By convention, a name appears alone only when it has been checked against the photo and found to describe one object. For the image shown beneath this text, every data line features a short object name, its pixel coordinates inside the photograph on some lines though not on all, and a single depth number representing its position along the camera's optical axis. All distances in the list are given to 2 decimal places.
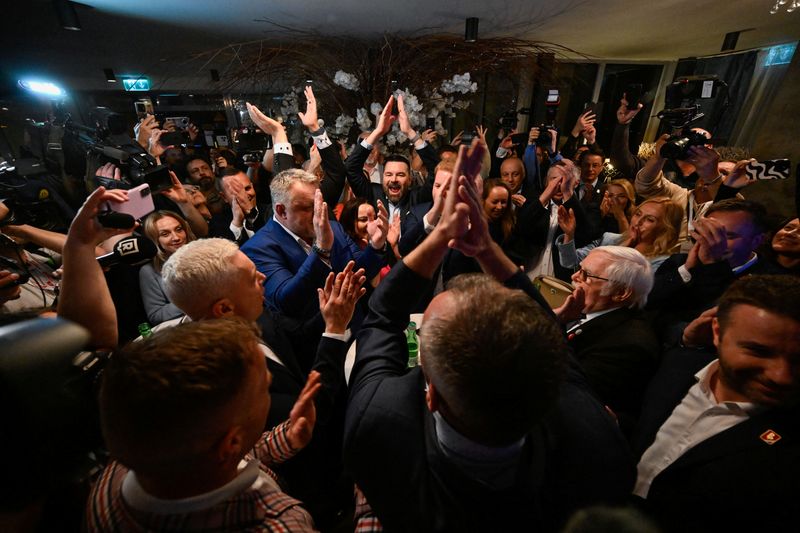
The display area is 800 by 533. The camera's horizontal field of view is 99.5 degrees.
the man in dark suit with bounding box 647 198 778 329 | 1.62
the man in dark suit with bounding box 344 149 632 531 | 0.64
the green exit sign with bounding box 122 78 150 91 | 4.54
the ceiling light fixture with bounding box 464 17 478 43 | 2.98
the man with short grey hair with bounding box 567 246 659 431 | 1.28
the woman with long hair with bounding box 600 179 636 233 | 2.94
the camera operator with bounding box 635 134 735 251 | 2.47
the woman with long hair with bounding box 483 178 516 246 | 2.57
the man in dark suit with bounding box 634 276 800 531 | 0.86
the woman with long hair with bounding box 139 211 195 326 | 1.92
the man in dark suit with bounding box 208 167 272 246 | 2.62
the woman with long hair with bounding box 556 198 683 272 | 2.21
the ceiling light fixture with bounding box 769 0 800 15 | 2.81
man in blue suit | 1.67
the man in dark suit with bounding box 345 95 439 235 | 2.94
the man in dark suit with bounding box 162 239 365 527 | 1.15
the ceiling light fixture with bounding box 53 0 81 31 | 2.31
